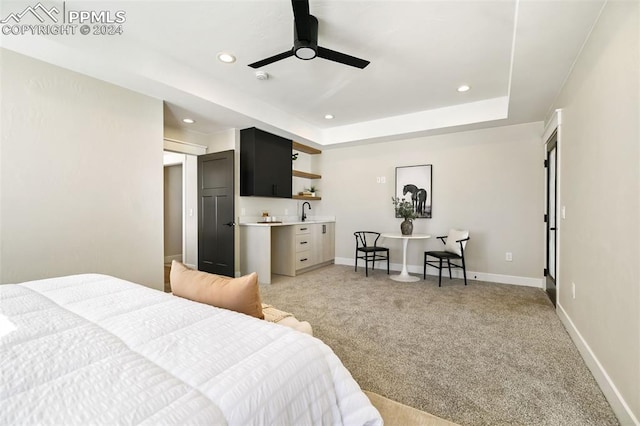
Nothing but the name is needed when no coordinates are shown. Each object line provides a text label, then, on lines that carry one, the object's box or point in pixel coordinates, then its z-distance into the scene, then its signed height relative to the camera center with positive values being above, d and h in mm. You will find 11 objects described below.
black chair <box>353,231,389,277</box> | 5195 -610
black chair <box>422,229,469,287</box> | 4121 -586
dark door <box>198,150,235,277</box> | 4461 -41
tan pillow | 1376 -401
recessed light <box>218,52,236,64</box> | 2885 +1588
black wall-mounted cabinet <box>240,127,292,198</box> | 4539 +800
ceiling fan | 2053 +1325
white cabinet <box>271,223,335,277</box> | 4738 -639
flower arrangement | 4555 +45
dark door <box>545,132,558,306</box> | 3474 -108
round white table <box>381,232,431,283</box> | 4387 -967
